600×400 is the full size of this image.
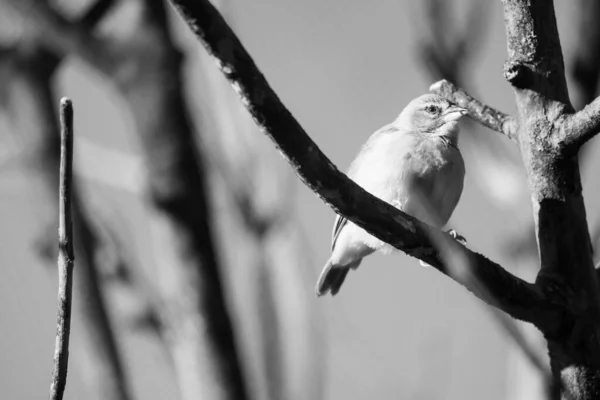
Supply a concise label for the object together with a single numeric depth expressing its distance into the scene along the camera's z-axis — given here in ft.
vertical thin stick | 11.41
